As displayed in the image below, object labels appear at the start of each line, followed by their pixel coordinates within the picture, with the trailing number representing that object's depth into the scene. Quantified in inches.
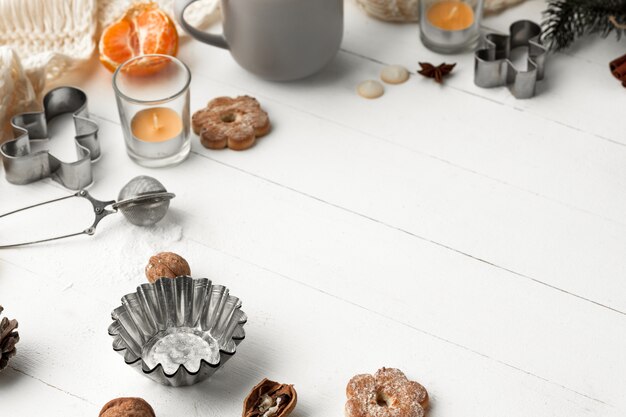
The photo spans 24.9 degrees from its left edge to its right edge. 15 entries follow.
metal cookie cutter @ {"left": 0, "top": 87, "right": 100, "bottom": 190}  39.8
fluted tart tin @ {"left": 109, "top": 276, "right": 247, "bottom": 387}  35.5
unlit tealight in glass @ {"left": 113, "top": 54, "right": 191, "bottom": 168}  40.1
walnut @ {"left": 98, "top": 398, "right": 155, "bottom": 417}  33.9
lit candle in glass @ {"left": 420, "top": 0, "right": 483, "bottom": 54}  43.9
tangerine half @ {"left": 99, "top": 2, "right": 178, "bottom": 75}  42.9
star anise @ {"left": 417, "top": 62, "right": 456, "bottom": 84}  43.4
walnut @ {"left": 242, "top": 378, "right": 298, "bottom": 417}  34.5
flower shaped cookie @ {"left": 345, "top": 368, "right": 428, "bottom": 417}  34.5
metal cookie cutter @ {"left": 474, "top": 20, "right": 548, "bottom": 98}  42.6
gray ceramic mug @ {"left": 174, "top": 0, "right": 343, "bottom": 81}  41.1
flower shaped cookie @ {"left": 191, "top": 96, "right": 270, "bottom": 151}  41.1
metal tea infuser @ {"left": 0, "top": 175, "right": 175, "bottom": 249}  38.4
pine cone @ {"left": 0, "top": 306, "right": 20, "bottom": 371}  35.3
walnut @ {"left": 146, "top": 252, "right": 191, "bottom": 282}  37.1
